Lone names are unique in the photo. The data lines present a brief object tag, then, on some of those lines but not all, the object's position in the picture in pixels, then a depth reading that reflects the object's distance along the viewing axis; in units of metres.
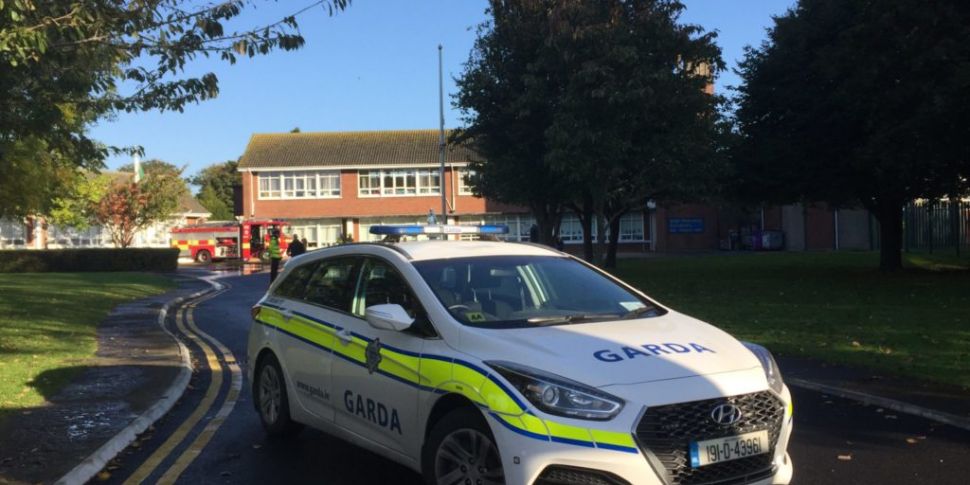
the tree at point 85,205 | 49.78
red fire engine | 49.19
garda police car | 3.95
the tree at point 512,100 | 23.39
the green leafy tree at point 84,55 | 8.20
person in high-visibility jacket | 23.50
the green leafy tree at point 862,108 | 15.73
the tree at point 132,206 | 51.75
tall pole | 40.47
